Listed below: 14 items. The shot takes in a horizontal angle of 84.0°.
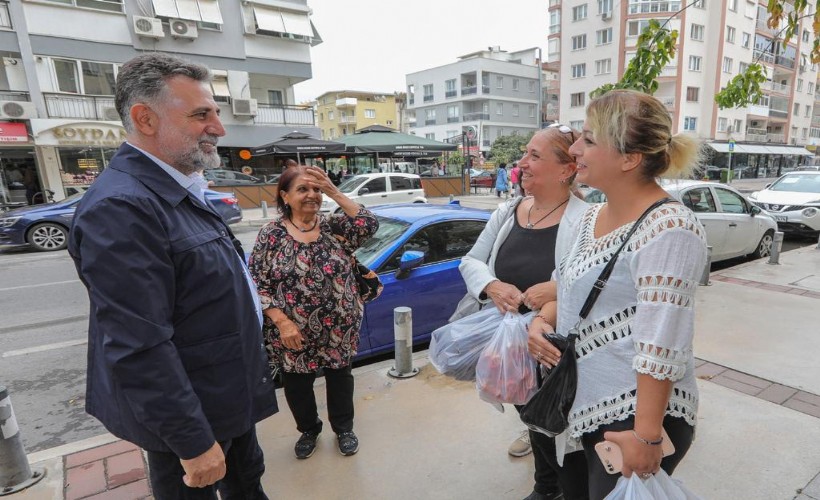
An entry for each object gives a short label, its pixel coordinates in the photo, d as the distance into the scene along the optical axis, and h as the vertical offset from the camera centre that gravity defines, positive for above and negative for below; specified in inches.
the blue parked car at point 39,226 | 391.9 -42.9
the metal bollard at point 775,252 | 293.4 -73.3
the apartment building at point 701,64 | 1512.1 +269.0
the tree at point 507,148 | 1571.1 +6.9
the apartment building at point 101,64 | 631.8 +163.3
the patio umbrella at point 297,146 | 677.3 +23.2
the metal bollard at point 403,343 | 141.8 -58.5
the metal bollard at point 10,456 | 98.8 -60.2
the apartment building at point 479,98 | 2018.9 +246.2
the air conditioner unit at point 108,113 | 690.8 +87.2
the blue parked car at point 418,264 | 157.8 -38.8
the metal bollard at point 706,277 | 244.5 -72.8
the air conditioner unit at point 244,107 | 789.9 +98.1
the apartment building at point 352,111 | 2576.3 +268.2
